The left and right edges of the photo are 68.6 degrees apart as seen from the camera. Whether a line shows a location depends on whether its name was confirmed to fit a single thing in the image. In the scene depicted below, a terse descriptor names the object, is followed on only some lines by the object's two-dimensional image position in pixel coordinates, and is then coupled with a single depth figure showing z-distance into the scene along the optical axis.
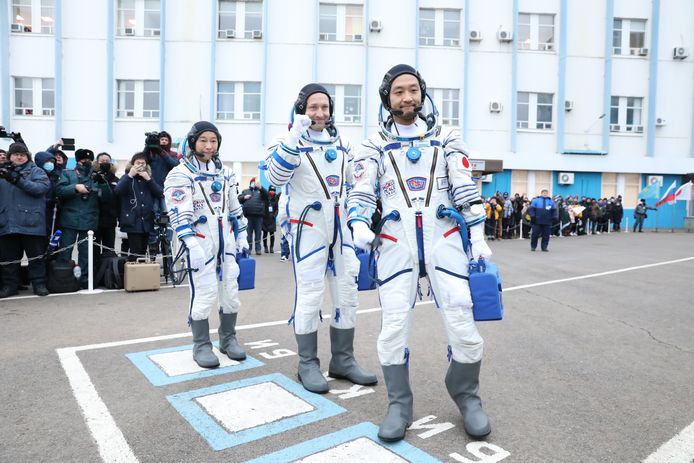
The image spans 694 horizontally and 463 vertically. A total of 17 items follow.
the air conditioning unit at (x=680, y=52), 26.53
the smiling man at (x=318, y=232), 4.23
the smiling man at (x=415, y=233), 3.35
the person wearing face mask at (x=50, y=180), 8.52
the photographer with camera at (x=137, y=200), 8.47
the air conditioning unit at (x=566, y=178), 26.39
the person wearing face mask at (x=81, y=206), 8.53
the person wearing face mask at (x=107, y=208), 8.95
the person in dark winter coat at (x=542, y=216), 15.64
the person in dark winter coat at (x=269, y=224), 14.71
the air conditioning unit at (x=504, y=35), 24.98
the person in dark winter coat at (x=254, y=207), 13.87
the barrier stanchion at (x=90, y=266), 8.38
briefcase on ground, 8.52
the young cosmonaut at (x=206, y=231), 4.68
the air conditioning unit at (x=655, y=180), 26.75
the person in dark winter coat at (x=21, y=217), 7.88
